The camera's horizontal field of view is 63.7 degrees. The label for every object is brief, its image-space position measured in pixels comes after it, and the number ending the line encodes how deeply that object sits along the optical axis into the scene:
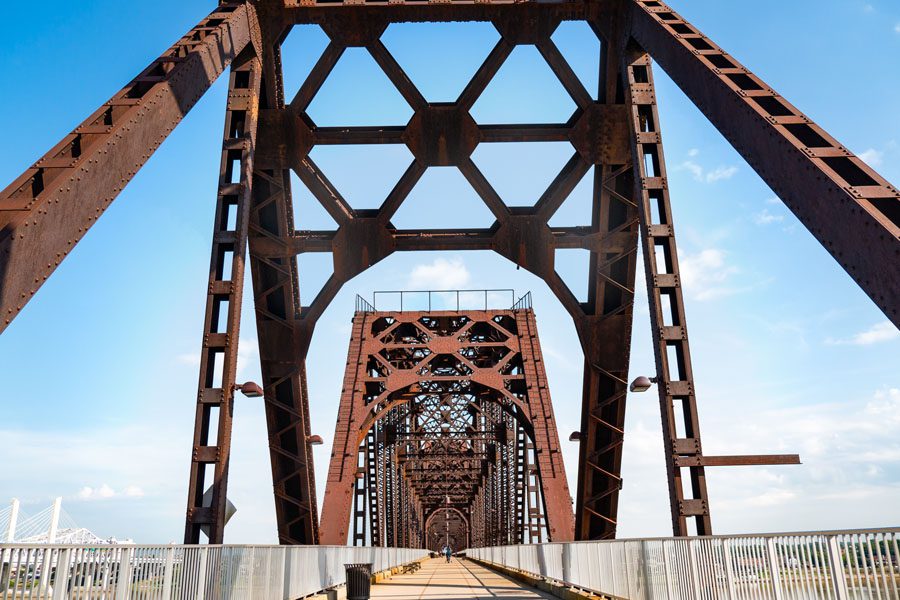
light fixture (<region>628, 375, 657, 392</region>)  11.66
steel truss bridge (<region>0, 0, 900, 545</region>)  6.55
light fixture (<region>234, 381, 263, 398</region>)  11.01
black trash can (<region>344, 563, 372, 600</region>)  13.09
